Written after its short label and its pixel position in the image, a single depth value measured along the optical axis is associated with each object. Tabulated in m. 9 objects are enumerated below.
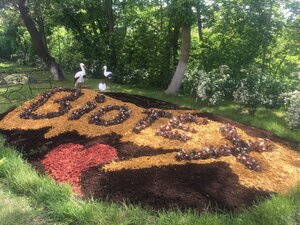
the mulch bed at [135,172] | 3.19
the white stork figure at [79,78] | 6.94
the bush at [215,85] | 6.72
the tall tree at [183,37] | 6.98
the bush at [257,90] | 6.39
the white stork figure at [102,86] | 6.58
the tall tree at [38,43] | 9.63
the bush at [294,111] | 5.22
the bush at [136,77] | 9.45
